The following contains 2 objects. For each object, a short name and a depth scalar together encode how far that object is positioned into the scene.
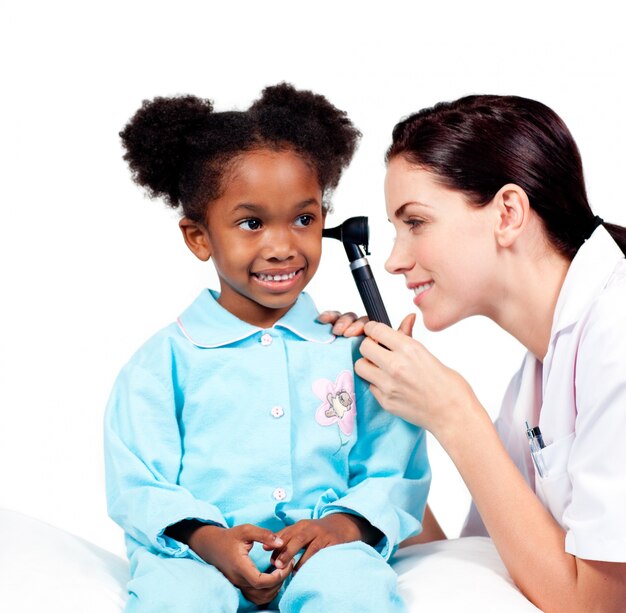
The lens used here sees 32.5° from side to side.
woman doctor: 1.88
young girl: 2.03
